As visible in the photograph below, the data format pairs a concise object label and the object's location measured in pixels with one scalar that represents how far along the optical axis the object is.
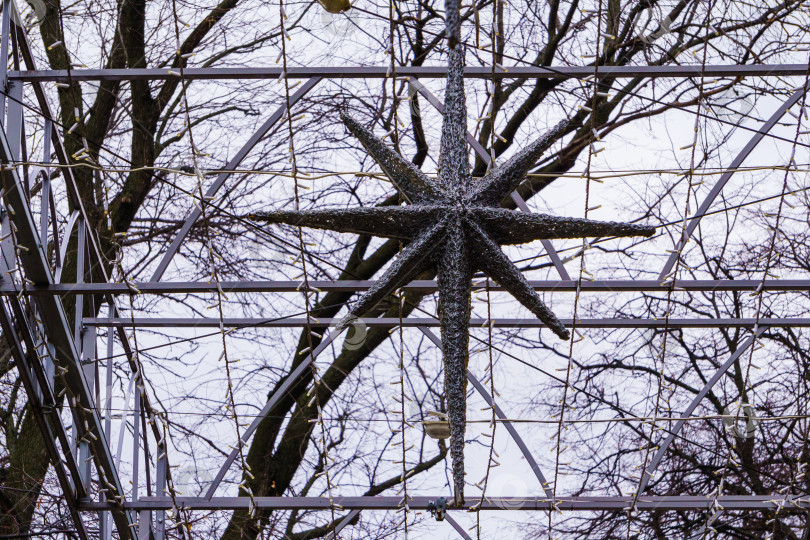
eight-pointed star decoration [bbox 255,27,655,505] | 6.43
